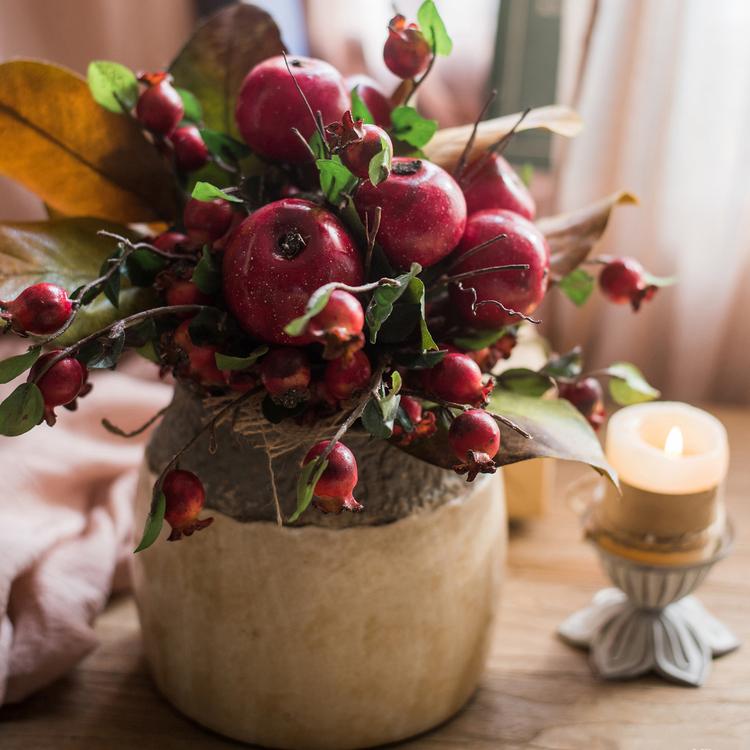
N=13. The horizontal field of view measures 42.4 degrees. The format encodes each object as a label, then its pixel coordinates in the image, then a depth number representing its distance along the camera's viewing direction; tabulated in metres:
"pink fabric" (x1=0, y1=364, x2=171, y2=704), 0.57
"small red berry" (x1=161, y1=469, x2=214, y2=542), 0.41
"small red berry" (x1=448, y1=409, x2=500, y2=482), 0.38
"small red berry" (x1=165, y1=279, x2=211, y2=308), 0.44
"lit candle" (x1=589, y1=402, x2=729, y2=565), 0.55
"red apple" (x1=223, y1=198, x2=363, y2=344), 0.40
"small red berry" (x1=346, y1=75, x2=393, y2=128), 0.50
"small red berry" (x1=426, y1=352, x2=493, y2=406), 0.41
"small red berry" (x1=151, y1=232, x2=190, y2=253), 0.46
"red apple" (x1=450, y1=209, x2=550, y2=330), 0.44
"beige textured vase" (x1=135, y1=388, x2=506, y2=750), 0.47
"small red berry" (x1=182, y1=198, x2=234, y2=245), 0.44
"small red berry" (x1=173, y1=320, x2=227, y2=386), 0.43
